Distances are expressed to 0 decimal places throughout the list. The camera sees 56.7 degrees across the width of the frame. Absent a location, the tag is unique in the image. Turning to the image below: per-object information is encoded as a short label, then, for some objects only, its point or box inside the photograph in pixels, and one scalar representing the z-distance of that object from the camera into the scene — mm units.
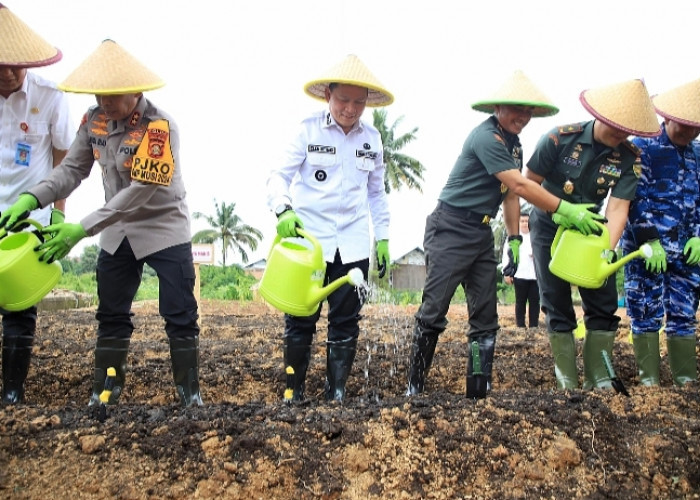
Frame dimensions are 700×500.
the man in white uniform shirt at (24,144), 2959
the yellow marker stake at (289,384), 3061
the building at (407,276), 29394
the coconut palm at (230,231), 43250
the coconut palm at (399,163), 28238
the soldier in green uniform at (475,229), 3055
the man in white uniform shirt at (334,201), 3100
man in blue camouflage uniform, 3428
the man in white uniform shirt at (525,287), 6922
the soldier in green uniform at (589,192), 3193
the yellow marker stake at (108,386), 2401
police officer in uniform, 2697
